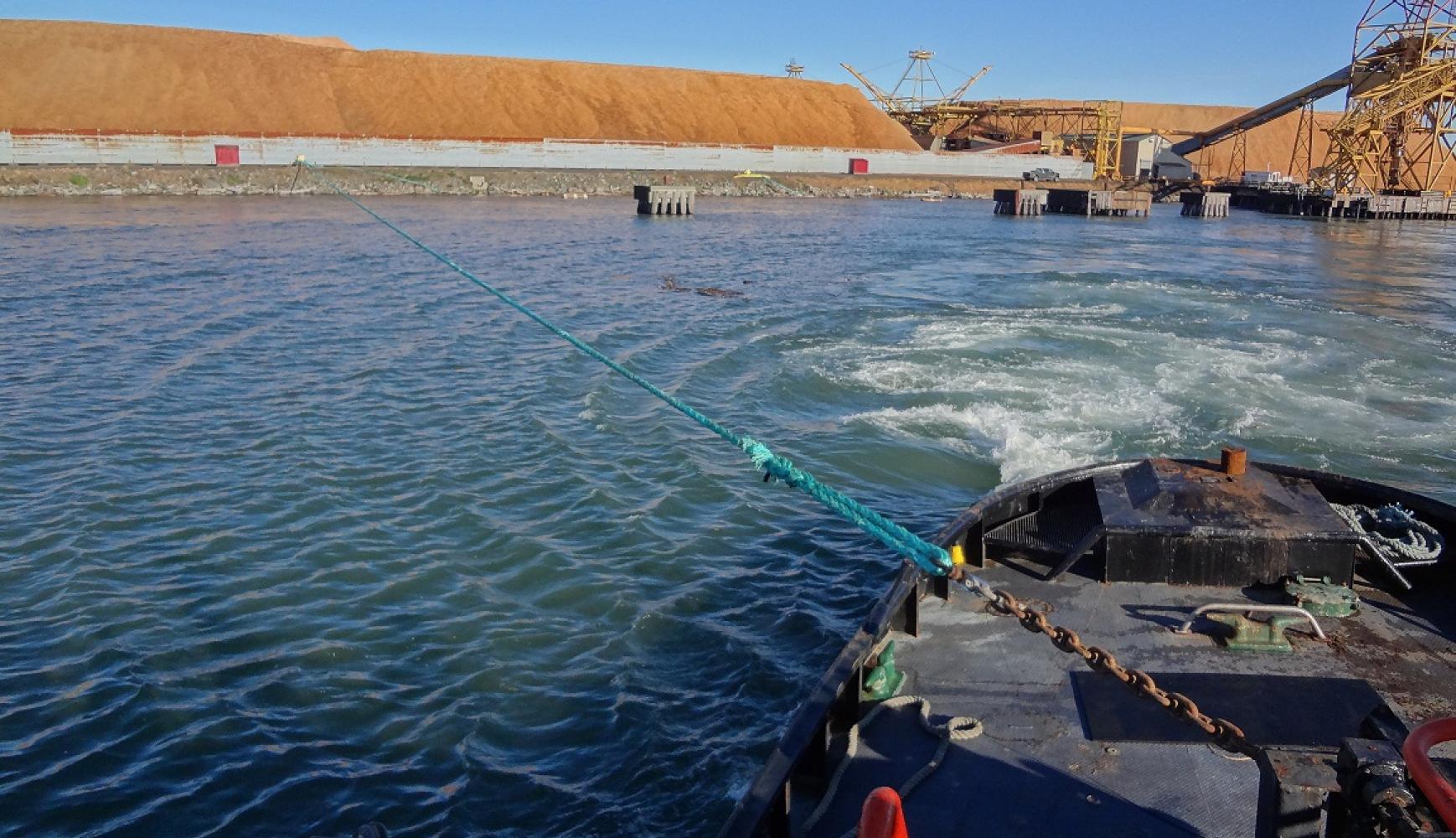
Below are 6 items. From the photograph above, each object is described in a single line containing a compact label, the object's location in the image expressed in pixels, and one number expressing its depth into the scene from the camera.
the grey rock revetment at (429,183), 46.41
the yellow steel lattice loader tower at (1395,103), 56.19
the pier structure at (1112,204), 60.44
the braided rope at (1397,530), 6.16
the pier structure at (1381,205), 55.84
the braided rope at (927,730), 4.24
